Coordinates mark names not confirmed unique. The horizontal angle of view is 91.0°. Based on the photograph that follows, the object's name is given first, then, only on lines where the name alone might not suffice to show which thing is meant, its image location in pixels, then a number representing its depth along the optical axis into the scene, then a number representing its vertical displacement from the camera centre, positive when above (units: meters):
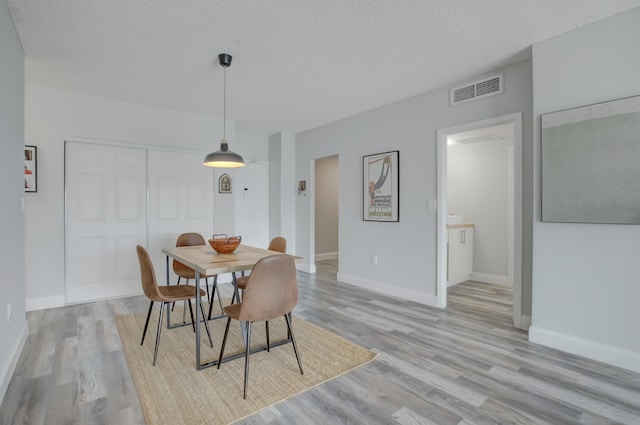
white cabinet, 4.57 -0.62
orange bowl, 2.75 -0.28
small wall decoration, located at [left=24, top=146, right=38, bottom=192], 3.53 +0.49
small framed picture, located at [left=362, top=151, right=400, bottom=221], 4.13 +0.36
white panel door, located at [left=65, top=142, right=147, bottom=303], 3.84 -0.09
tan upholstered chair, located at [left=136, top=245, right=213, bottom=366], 2.35 -0.63
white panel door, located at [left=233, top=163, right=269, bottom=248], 5.67 +0.16
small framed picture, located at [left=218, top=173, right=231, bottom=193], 4.97 +0.47
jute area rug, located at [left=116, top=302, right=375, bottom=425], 1.80 -1.11
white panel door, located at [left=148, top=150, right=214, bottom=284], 4.39 +0.19
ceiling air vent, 3.16 +1.30
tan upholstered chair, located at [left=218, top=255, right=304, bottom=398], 1.96 -0.52
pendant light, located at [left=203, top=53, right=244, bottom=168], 2.87 +0.52
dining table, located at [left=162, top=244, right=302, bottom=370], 2.18 -0.37
